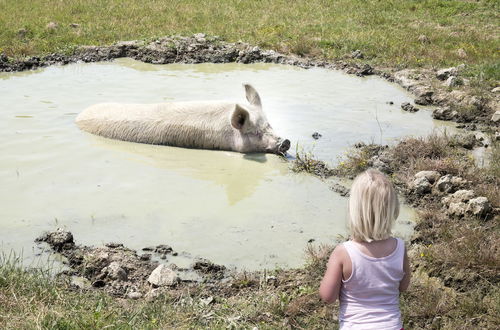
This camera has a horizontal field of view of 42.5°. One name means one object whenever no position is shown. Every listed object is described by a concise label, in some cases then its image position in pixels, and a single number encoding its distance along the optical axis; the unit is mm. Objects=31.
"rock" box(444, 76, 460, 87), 11811
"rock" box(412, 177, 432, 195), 7043
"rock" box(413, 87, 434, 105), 11188
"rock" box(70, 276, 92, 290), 5089
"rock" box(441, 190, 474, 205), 6430
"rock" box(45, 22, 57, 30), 15891
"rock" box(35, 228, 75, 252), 5715
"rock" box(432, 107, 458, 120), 10250
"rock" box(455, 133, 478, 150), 8742
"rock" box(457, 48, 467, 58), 14133
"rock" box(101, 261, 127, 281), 5203
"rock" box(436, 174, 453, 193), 6909
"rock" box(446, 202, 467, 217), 6246
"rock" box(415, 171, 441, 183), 7270
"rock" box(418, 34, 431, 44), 15549
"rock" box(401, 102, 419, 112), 10656
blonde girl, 3359
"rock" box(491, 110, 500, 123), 9930
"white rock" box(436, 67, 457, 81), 12461
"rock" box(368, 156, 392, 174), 7859
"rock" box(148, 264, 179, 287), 5145
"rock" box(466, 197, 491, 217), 6109
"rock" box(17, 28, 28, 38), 15205
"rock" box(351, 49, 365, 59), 14242
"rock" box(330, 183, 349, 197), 7241
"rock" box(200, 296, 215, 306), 4806
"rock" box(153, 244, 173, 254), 5770
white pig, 8680
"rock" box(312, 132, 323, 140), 9141
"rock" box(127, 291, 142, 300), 4992
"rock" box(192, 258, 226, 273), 5461
